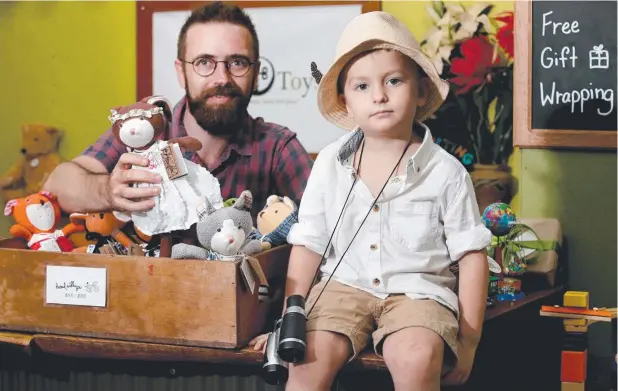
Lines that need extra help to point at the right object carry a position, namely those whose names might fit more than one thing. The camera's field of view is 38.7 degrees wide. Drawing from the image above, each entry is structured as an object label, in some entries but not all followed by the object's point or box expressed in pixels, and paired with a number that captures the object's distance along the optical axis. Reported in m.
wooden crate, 1.62
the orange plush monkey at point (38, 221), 1.93
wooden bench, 1.63
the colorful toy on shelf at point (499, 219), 2.04
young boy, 1.53
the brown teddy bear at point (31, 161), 3.05
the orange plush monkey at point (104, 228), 1.89
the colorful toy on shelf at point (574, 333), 1.89
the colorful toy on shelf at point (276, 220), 1.82
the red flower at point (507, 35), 2.58
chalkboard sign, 2.43
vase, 2.54
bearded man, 2.23
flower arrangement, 2.60
